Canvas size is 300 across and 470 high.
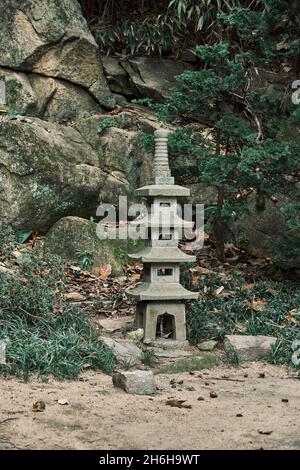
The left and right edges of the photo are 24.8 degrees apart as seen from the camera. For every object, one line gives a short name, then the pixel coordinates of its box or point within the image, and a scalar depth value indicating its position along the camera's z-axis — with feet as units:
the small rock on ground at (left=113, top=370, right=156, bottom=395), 15.55
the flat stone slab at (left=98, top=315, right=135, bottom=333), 20.85
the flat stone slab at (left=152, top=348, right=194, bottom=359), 19.08
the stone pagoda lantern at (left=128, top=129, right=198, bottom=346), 19.89
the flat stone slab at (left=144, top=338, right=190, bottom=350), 19.71
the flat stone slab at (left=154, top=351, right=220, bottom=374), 18.24
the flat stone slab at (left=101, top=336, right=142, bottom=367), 18.06
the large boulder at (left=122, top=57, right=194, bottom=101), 34.78
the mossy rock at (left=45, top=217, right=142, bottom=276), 25.90
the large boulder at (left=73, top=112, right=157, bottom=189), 31.22
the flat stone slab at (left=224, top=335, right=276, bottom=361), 19.34
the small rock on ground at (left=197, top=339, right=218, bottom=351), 19.83
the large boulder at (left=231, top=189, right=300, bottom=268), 27.66
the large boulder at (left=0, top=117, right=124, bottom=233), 27.53
